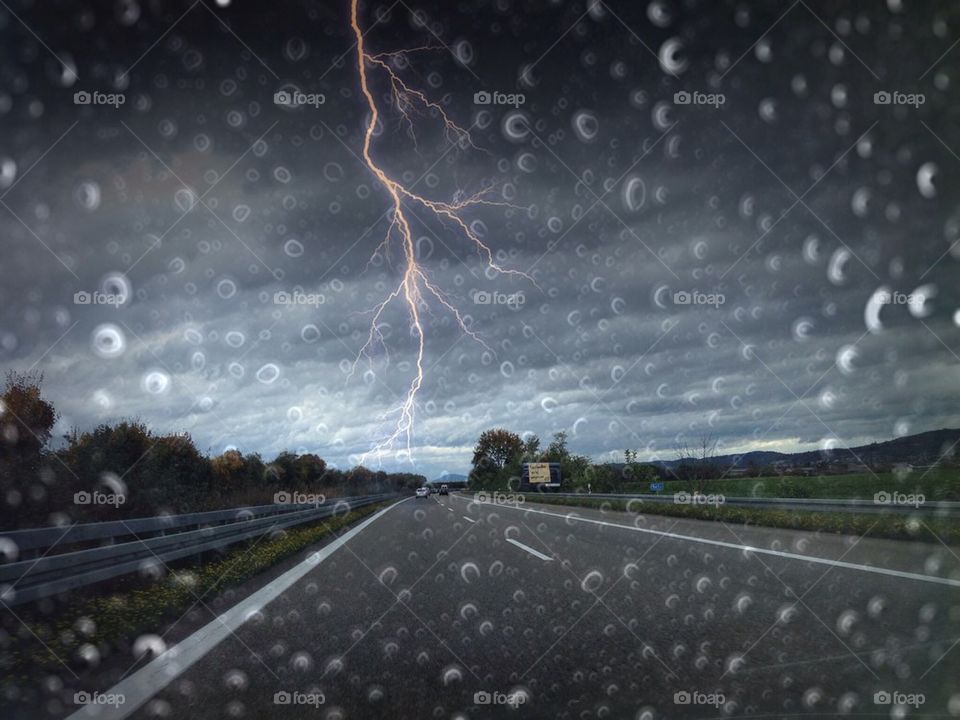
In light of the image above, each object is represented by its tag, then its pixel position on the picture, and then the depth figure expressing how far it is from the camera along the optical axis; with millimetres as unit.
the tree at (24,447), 10023
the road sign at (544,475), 54219
